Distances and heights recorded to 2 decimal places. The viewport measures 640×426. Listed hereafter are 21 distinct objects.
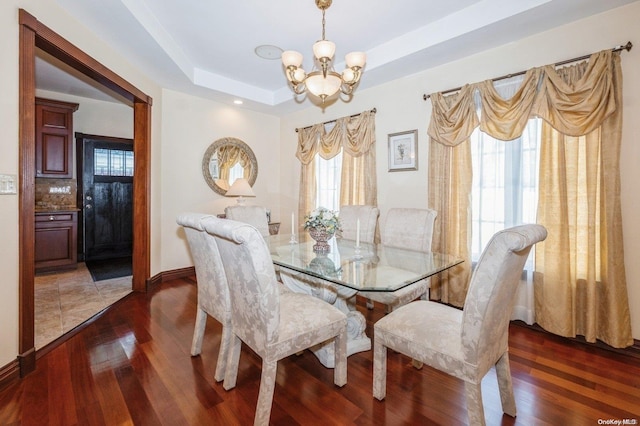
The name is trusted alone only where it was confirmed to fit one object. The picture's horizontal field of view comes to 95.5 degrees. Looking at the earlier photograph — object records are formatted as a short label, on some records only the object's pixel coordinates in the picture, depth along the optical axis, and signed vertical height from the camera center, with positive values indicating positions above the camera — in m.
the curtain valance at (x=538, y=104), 2.14 +0.90
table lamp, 4.02 +0.26
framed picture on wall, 3.27 +0.68
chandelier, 2.21 +1.06
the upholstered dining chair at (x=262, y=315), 1.35 -0.58
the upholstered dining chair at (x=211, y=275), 1.76 -0.44
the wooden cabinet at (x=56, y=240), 4.05 -0.49
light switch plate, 1.76 +0.13
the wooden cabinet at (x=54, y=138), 4.08 +0.98
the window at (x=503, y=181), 2.53 +0.27
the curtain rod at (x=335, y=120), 3.60 +1.24
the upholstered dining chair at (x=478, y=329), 1.19 -0.59
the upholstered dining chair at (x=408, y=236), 2.18 -0.23
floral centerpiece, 2.33 -0.14
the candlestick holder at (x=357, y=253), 2.19 -0.35
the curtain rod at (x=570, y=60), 2.08 +1.19
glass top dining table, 1.62 -0.37
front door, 4.77 +0.19
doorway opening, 1.86 +0.33
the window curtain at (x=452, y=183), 2.84 +0.27
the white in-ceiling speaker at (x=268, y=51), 3.10 +1.72
